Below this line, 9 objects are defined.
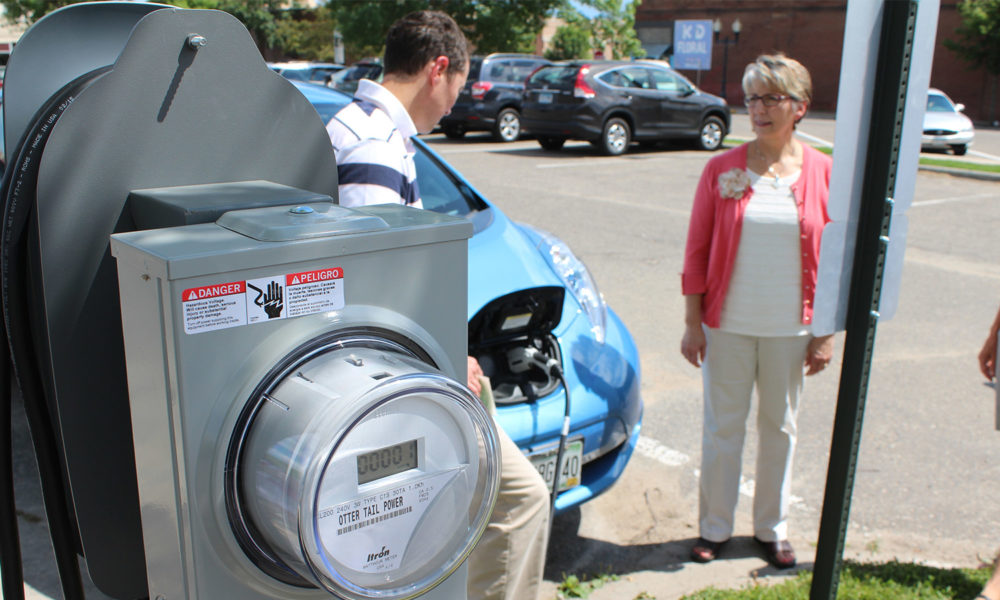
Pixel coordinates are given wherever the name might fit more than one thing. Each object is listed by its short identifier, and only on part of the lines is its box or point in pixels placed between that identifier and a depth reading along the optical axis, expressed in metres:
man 2.16
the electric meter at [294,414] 1.10
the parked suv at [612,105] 15.33
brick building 34.50
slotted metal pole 1.92
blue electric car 2.95
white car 17.88
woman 3.03
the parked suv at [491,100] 17.44
